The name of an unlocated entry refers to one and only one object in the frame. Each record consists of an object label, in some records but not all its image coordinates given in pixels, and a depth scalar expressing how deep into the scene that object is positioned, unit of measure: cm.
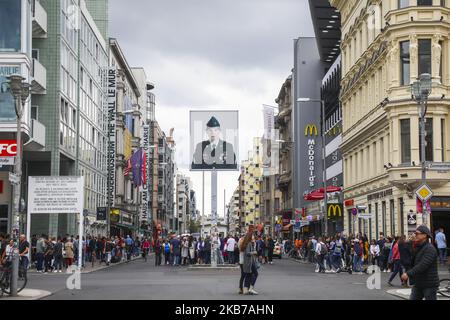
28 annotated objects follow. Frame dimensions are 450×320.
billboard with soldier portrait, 3847
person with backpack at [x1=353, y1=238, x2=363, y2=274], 3459
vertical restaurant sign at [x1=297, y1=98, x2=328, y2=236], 5019
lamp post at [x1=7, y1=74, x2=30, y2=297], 2248
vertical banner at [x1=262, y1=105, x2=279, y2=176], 9119
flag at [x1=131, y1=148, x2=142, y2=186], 7581
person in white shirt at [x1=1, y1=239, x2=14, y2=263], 2236
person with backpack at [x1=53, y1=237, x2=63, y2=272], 3738
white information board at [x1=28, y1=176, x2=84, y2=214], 2642
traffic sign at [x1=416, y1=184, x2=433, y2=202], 2561
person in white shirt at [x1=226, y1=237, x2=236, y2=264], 4291
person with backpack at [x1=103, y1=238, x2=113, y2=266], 4712
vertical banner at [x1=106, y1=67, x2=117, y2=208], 6900
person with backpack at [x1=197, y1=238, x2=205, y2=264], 4528
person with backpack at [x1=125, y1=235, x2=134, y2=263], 5733
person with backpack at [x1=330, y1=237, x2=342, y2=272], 3638
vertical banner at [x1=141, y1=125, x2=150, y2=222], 9094
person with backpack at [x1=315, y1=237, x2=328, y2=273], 3631
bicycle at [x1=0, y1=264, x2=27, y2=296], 2167
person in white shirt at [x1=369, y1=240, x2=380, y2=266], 3701
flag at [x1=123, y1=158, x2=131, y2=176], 7381
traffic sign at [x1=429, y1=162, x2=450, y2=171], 2572
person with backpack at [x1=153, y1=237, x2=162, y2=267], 4706
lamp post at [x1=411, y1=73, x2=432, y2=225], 2569
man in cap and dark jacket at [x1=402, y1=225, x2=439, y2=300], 1292
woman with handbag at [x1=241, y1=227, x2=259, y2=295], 2195
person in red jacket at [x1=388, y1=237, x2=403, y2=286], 2639
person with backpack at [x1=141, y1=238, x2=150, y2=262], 5609
